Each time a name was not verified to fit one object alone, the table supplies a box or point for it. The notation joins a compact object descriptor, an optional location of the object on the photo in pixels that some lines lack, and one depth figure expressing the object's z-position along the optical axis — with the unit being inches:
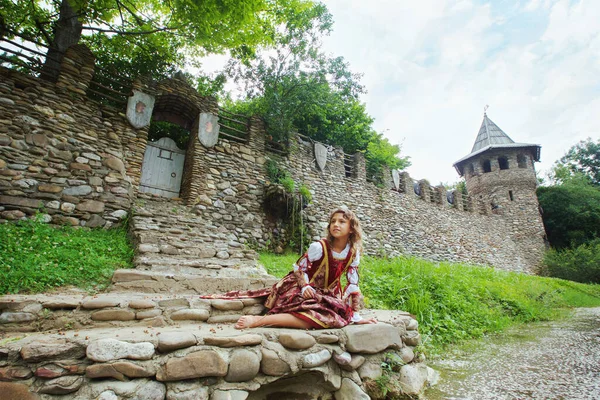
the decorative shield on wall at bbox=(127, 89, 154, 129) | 257.1
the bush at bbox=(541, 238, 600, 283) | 549.6
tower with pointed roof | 637.3
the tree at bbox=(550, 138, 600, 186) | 895.1
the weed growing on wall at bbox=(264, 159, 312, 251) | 303.4
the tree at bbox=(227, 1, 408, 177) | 362.0
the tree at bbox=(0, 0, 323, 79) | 230.4
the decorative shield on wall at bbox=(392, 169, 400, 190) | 483.5
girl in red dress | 87.5
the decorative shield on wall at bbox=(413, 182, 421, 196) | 529.0
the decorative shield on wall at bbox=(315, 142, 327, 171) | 386.3
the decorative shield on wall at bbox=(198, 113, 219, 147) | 289.7
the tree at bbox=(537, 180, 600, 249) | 655.8
